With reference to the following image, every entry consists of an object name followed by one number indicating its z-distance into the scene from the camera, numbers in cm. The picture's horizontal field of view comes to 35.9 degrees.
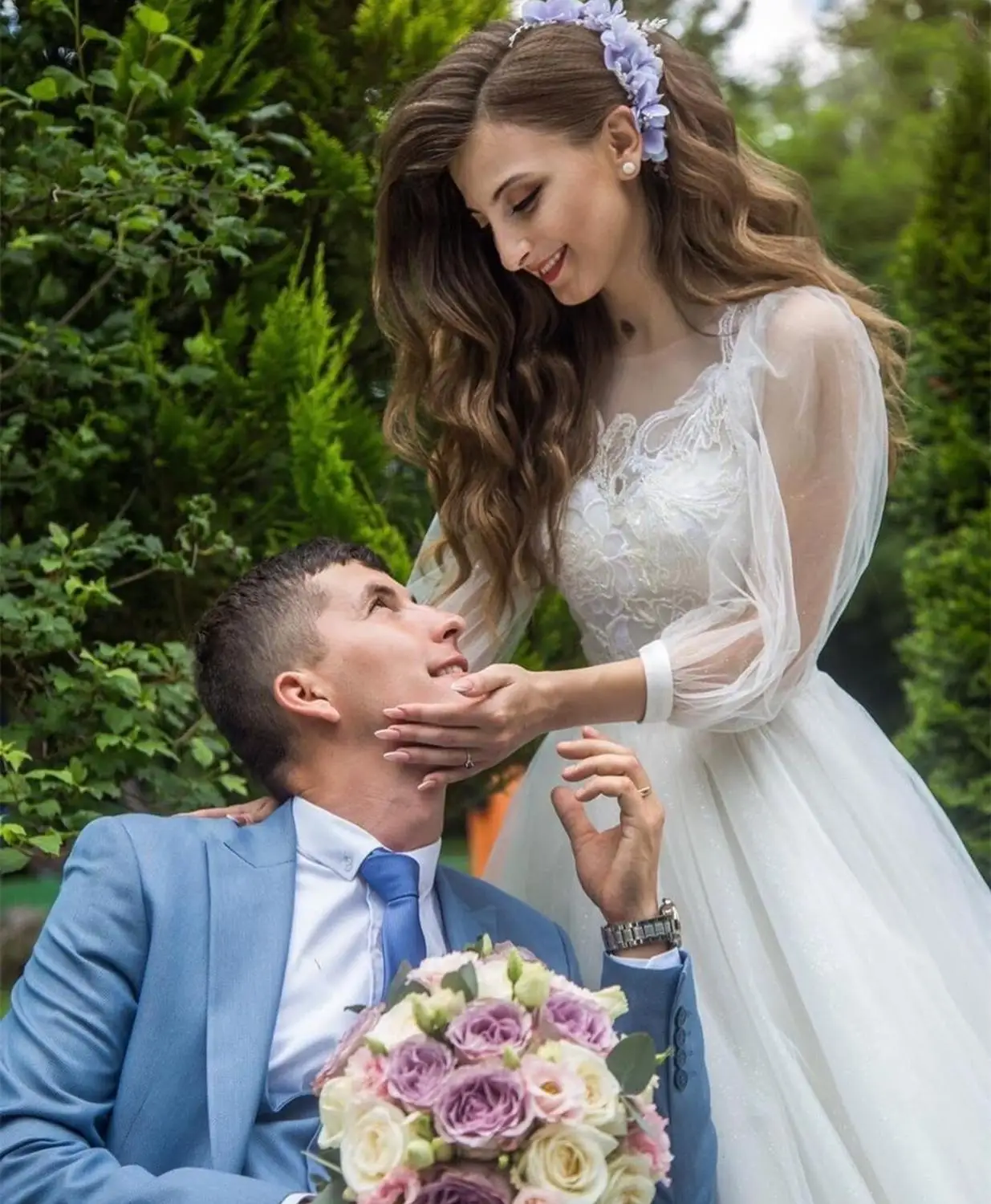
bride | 215
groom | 189
